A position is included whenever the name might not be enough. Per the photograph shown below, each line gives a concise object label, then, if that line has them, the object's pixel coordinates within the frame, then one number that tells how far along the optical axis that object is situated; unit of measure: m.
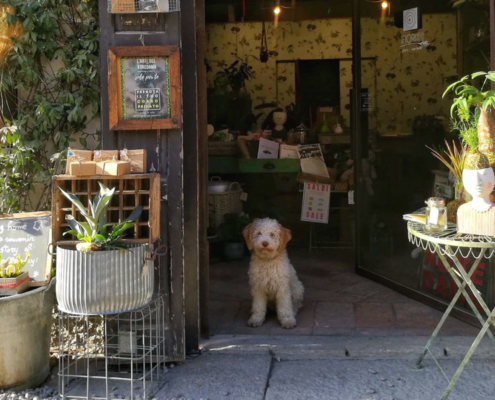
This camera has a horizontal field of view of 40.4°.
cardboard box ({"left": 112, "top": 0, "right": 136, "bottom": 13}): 4.02
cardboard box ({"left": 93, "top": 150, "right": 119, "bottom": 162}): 3.85
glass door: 5.28
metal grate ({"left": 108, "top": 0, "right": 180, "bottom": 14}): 4.01
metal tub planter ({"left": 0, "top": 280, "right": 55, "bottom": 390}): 3.84
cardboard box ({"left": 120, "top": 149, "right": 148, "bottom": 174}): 3.88
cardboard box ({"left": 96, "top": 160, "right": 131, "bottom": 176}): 3.66
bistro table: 3.23
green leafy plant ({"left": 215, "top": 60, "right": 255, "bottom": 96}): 9.70
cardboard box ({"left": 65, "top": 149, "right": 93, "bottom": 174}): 3.82
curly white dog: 4.82
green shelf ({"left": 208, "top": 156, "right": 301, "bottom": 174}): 7.42
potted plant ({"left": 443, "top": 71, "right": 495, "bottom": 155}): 3.43
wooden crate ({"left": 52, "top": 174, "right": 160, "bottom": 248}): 3.75
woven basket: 7.13
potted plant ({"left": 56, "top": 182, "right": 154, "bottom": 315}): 3.48
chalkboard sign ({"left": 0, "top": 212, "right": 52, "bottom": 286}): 4.11
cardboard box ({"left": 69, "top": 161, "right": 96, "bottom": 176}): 3.68
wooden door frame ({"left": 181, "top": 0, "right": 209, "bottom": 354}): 4.20
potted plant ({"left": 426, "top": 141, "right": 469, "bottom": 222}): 3.62
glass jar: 3.44
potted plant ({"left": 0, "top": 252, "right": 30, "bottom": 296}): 3.89
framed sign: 4.04
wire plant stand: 3.87
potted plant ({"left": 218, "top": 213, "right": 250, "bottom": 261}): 6.99
